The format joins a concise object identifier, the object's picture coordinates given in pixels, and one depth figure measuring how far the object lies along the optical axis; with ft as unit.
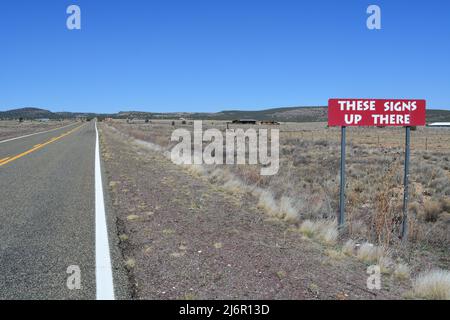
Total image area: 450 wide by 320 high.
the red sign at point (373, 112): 23.24
